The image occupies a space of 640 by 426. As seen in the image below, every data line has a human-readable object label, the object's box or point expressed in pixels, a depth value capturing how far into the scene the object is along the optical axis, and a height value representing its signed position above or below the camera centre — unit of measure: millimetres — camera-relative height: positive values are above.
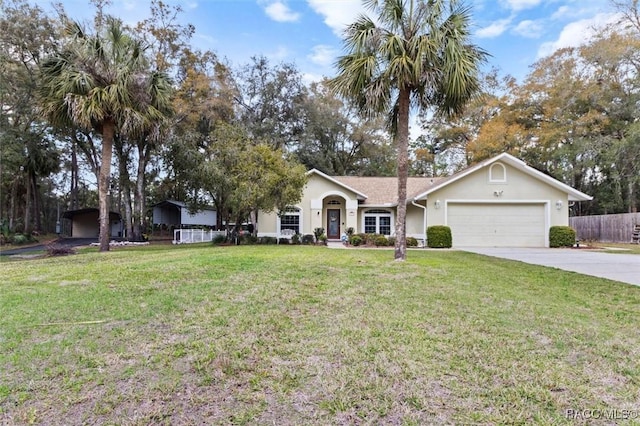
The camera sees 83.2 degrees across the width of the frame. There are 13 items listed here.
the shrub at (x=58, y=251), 12752 -882
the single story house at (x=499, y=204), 18328 +1079
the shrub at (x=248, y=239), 18673 -722
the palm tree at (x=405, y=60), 9914 +4666
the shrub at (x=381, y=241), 17672 -776
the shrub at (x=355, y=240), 17797 -750
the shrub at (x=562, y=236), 17531 -554
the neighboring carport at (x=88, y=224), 31188 +202
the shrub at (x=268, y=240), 18984 -762
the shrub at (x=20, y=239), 21172 -736
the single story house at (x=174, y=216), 28594 +793
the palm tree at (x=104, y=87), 13055 +5249
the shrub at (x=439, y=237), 17141 -566
